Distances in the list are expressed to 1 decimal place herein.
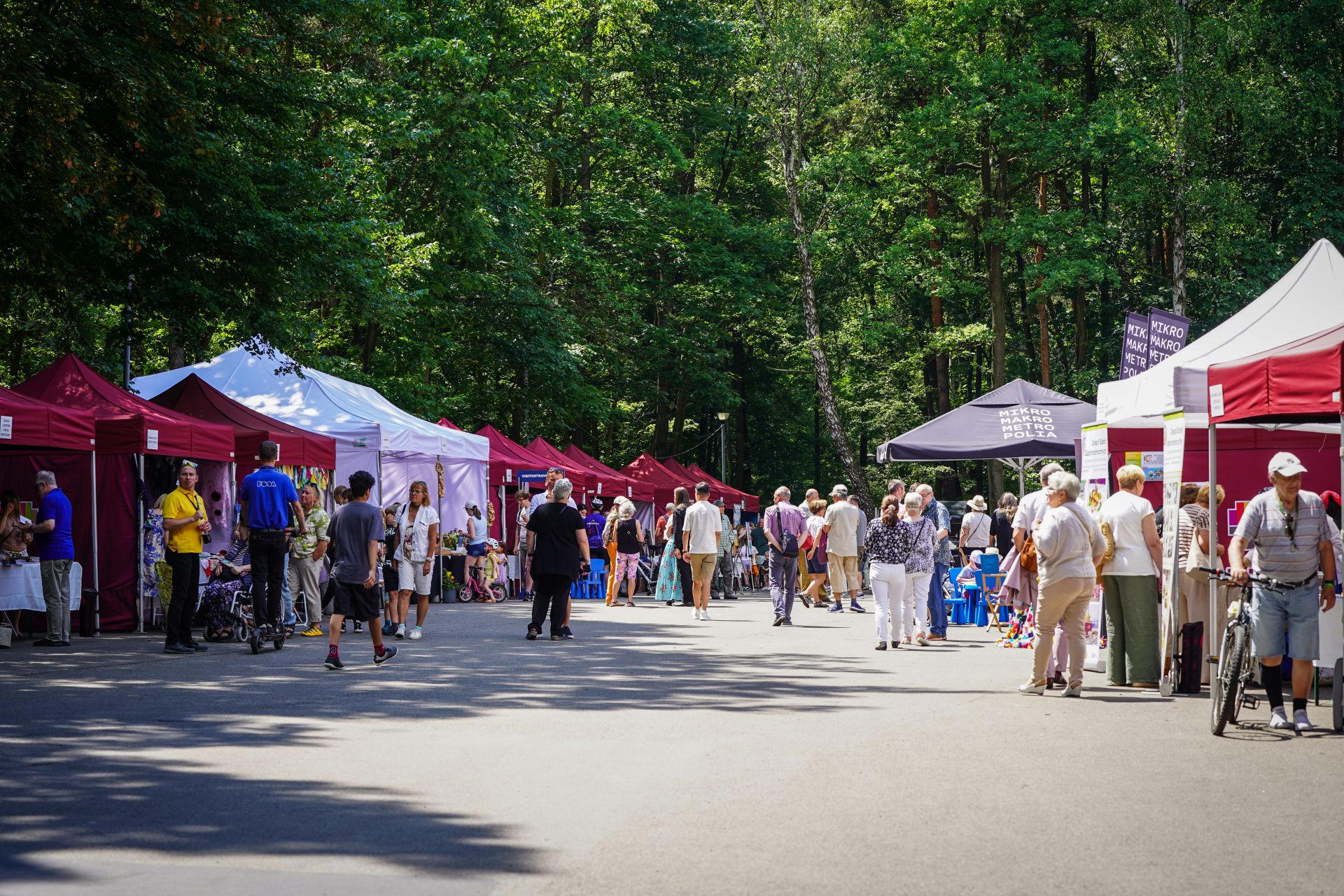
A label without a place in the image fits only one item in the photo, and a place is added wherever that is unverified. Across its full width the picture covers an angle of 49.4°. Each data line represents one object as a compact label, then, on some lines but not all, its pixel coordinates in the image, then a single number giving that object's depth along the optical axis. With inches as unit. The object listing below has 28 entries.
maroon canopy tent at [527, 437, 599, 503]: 1264.8
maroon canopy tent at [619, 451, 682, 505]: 1531.7
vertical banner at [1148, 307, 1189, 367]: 642.8
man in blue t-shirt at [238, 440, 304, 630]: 607.8
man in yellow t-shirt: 595.5
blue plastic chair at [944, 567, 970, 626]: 907.4
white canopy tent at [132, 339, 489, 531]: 920.3
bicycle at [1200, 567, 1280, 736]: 373.7
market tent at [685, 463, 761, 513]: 1710.1
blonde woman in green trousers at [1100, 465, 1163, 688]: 493.0
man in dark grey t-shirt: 528.4
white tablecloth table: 621.9
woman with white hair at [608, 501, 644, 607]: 1053.8
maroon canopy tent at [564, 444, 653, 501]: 1380.4
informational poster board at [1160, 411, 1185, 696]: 467.5
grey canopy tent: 782.5
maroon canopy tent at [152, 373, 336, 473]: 798.5
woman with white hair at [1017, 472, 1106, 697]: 461.4
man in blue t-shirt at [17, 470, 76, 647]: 639.1
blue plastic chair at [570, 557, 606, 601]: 1246.9
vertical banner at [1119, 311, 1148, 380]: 663.1
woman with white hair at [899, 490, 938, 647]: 660.7
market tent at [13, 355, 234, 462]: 684.7
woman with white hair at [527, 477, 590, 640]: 674.2
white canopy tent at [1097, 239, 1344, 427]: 477.1
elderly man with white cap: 382.0
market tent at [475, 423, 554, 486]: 1166.3
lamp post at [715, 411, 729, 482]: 2080.5
